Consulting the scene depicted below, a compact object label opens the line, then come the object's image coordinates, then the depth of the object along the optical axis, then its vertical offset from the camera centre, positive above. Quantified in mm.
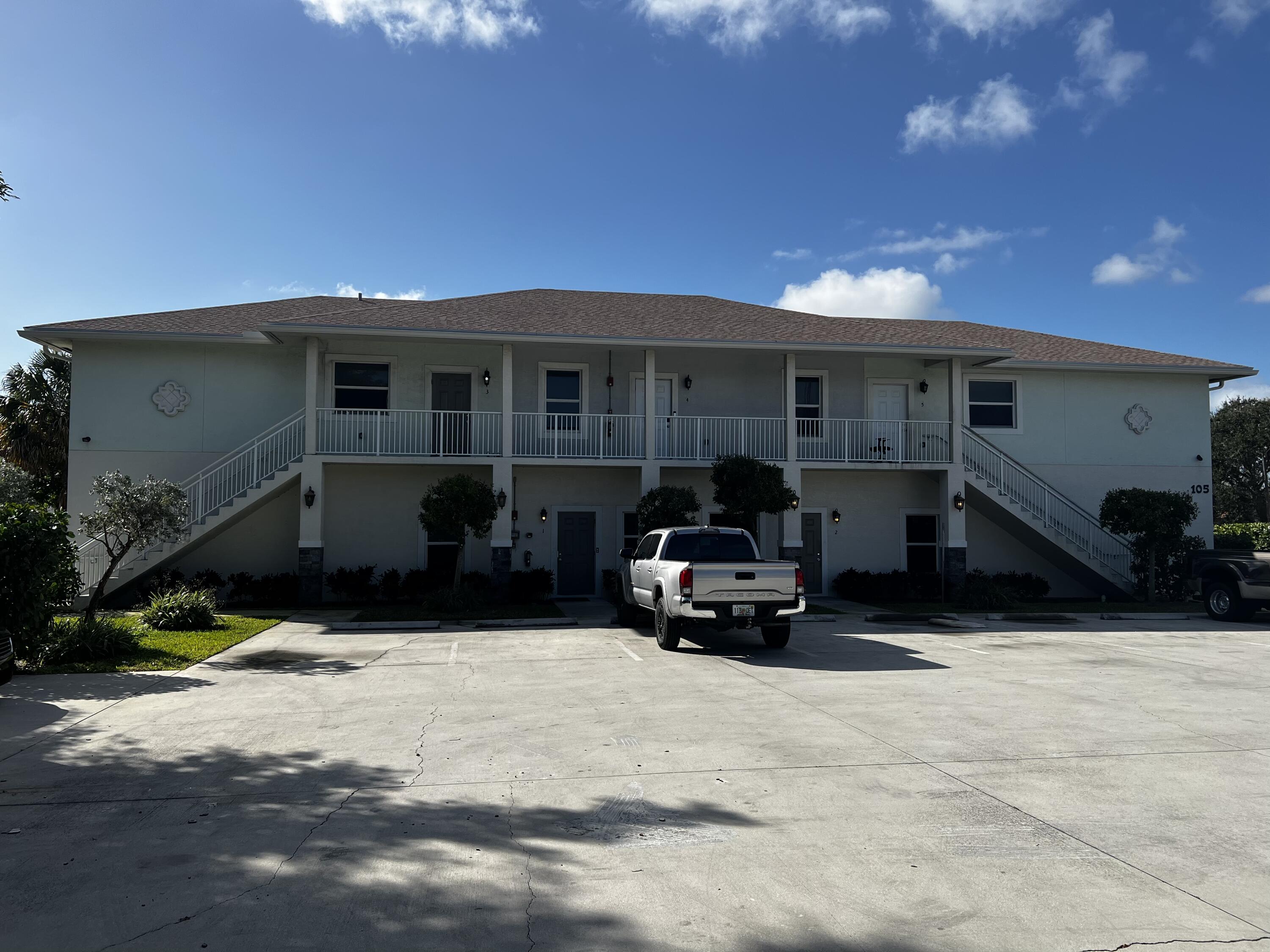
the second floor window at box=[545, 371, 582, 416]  21156 +3489
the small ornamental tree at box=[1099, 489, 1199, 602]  19547 +462
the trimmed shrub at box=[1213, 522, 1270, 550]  27703 +136
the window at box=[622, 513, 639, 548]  21312 +150
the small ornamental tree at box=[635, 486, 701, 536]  17734 +600
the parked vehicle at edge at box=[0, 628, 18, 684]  9453 -1358
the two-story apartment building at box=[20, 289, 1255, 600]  19016 +2597
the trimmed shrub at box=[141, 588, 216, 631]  14484 -1302
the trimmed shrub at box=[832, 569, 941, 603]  20766 -1160
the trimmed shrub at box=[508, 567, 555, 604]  19234 -1103
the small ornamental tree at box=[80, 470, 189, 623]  14078 +358
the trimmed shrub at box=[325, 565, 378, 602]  19531 -1085
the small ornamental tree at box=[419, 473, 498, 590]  17000 +565
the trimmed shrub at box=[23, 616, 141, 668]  11117 -1420
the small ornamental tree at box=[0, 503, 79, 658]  10352 -406
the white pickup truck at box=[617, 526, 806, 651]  12094 -736
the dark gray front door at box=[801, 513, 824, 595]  21750 -543
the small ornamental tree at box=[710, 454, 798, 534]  18188 +1037
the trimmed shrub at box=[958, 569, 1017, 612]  19281 -1283
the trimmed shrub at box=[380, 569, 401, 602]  19703 -1119
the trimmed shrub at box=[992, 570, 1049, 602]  21500 -1149
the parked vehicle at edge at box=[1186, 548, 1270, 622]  17219 -854
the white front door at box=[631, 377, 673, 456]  21359 +3388
